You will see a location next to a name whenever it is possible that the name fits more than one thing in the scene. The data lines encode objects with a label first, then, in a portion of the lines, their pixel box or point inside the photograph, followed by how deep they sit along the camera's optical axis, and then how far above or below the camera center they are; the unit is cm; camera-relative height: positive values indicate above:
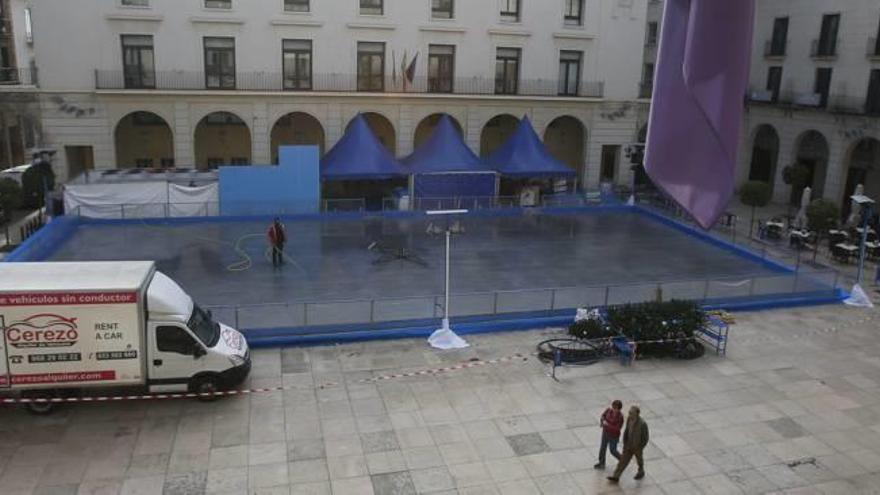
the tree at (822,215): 2892 -432
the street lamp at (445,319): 1877 -570
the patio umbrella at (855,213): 3117 -476
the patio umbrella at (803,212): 3272 -480
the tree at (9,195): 2827 -461
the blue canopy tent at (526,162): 3562 -337
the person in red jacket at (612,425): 1291 -561
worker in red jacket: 2484 -512
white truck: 1392 -488
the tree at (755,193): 3288 -408
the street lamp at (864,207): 2370 -324
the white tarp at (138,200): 2967 -490
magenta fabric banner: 568 -4
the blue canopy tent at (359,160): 3334 -336
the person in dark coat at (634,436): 1248 -559
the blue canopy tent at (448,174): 3409 -386
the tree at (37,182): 3022 -446
